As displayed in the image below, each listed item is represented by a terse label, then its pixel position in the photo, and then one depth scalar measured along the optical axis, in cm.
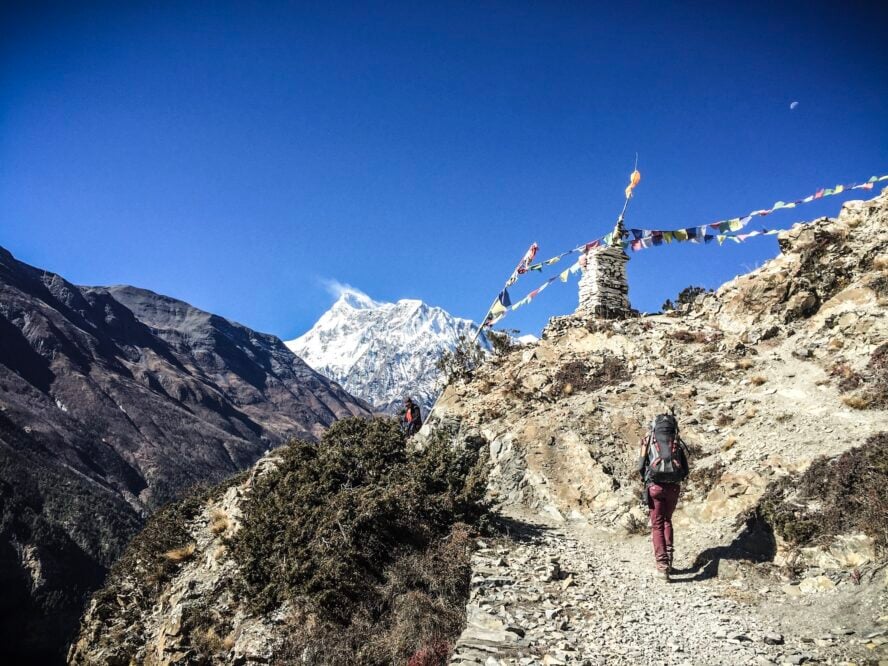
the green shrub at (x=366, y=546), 711
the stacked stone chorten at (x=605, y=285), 2022
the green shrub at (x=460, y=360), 2044
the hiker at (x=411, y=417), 1684
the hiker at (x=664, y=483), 777
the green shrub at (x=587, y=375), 1622
